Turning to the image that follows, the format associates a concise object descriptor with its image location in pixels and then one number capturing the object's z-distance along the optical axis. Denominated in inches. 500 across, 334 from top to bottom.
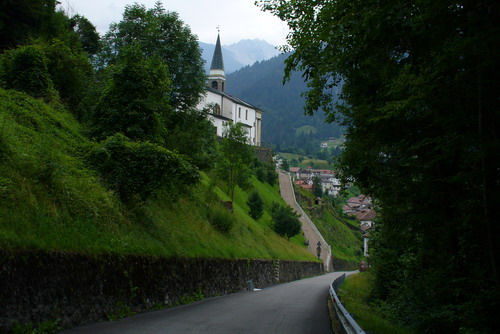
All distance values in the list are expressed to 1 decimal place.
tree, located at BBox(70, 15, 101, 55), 1743.4
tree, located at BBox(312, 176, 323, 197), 5141.2
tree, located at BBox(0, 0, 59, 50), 1158.3
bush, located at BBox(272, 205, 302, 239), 2292.1
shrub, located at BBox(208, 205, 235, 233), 1086.4
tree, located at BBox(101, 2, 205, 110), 1300.4
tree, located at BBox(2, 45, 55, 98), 844.0
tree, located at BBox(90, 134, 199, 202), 639.1
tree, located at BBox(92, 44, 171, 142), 788.6
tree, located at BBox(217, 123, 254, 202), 1620.3
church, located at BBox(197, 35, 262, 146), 3670.5
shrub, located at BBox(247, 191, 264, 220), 2146.5
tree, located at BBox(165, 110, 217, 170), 1012.5
